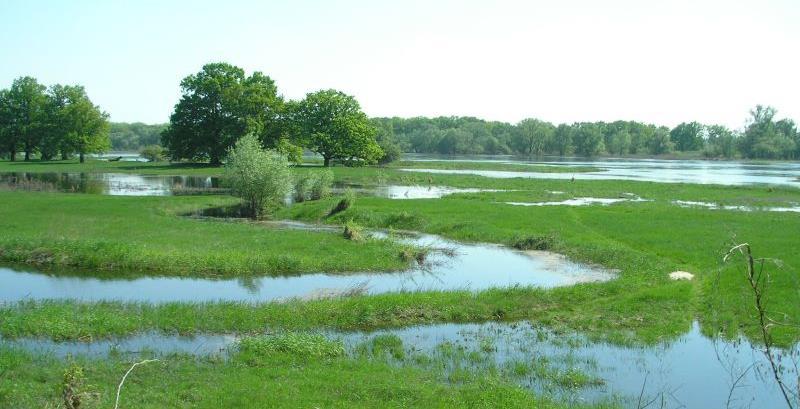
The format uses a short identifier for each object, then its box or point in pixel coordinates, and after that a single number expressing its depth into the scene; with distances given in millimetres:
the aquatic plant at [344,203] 49209
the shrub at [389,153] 131250
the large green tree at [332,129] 110500
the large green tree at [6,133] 115312
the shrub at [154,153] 134375
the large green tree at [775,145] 196625
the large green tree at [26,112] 115625
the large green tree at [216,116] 104869
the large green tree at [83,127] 113625
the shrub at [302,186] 58719
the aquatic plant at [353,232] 36219
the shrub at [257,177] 49281
